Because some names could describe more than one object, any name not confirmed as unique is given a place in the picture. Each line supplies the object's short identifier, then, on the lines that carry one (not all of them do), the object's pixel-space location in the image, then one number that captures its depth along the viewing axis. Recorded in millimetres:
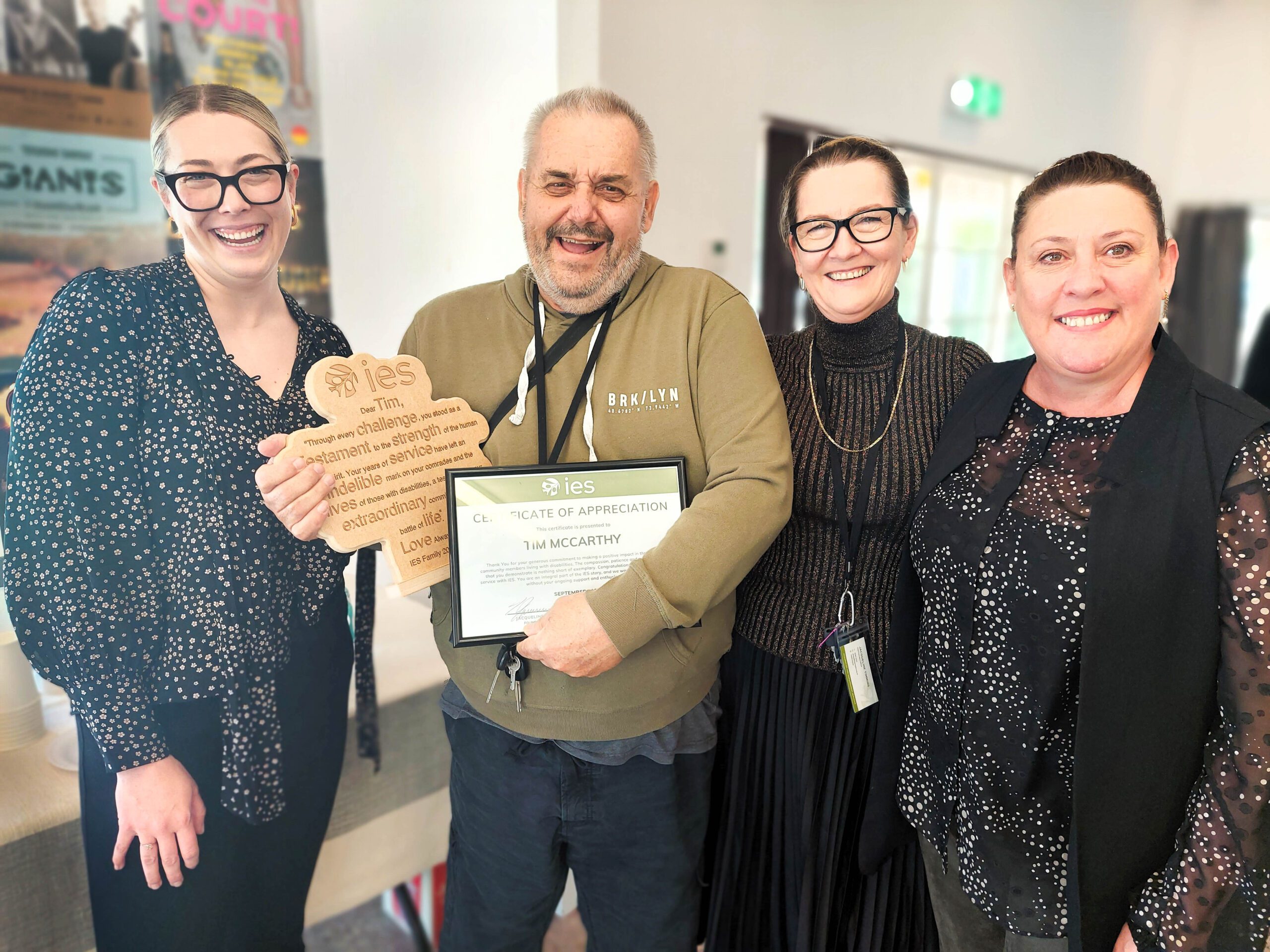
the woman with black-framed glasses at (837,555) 1406
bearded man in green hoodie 1169
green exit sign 4281
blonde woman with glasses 1048
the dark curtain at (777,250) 3447
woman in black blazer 987
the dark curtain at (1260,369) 4617
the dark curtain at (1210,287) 6355
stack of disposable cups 1348
